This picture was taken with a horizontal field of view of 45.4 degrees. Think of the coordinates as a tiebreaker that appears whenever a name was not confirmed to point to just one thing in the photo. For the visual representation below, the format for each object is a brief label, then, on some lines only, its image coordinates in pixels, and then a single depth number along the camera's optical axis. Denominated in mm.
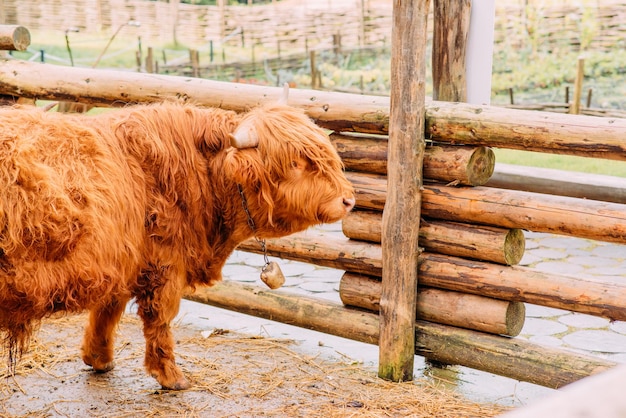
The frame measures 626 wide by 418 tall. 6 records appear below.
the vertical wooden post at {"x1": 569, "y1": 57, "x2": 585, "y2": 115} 13305
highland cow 3221
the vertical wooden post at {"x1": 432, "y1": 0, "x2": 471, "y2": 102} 4188
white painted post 4156
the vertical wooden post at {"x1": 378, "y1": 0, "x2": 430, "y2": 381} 3967
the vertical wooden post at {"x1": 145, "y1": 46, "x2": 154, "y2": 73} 15867
